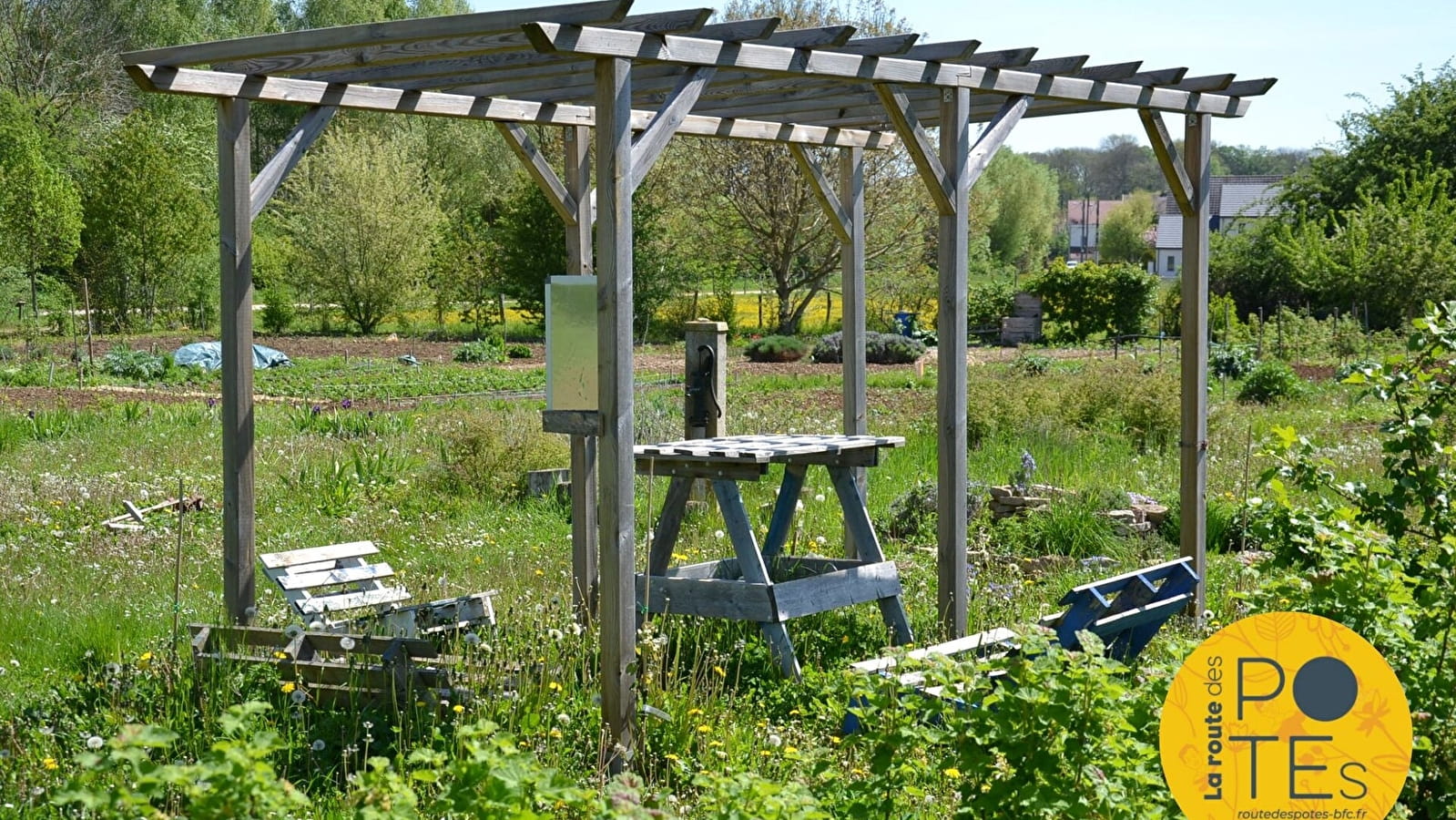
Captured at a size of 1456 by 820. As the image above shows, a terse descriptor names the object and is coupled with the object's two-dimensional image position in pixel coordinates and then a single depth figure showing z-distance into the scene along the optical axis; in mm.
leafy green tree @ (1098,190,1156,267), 63969
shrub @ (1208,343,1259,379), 18562
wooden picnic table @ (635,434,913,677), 5742
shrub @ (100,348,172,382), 18188
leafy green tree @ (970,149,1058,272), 58250
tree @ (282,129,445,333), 29828
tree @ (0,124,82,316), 26828
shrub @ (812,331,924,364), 22625
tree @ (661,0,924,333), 26250
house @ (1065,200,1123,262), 94188
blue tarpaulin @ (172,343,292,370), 20156
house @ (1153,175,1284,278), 61094
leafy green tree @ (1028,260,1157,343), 28703
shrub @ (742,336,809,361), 23797
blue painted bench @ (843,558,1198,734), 5289
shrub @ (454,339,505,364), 23219
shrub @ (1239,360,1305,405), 15586
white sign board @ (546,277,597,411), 5438
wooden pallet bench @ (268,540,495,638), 5617
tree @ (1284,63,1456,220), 29375
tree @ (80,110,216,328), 27938
